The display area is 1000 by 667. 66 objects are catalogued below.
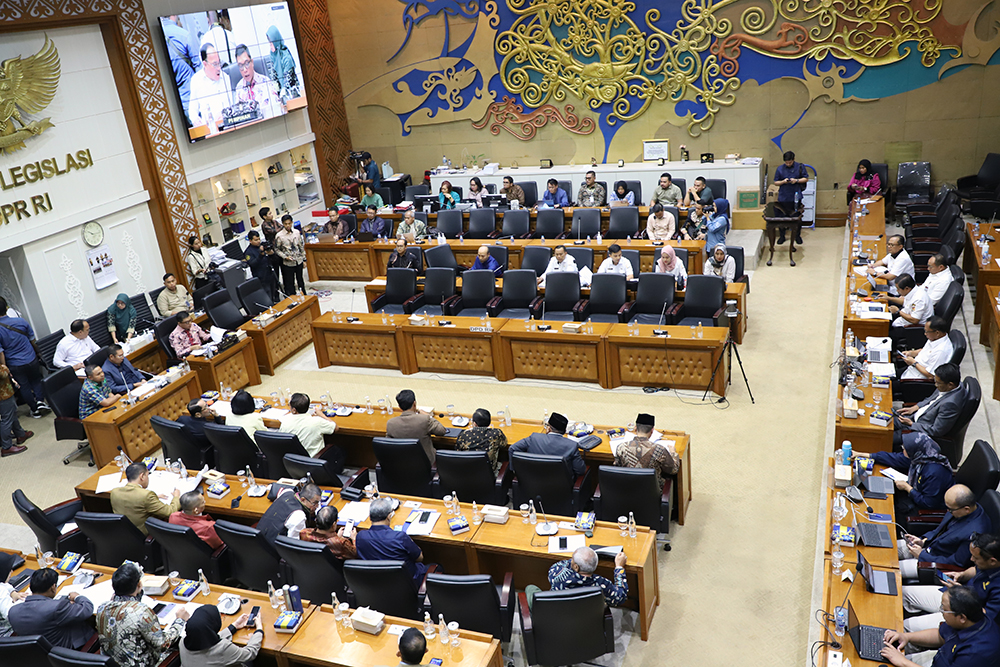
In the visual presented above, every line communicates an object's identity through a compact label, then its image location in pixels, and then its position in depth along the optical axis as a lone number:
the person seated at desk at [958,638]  4.15
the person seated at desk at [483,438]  6.72
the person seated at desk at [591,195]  13.72
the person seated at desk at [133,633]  4.97
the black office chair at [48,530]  6.54
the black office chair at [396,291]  11.16
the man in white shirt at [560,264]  10.87
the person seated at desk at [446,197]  14.53
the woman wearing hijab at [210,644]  4.78
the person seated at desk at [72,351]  9.69
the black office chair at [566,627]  4.79
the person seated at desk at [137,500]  6.55
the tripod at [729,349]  8.59
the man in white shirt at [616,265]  10.48
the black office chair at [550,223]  13.02
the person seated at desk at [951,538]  5.07
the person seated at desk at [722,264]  10.09
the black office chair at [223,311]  10.82
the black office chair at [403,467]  6.68
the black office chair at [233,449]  7.41
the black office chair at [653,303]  9.77
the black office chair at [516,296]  10.52
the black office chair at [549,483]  6.22
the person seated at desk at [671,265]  10.14
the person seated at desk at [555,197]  14.09
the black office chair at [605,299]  10.04
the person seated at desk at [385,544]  5.59
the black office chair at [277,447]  7.15
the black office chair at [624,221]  12.65
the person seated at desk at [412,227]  13.50
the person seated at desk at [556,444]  6.50
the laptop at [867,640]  4.40
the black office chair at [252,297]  11.30
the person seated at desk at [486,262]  11.20
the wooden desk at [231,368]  9.68
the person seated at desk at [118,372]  9.12
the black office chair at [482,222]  13.61
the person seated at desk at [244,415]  7.61
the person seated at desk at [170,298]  11.30
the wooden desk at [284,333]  10.57
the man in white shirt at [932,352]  7.20
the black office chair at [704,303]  9.51
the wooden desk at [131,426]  8.52
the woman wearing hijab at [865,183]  13.16
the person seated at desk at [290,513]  6.05
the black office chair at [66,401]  8.81
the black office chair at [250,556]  5.79
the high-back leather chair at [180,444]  7.70
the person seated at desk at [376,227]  13.89
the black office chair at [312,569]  5.51
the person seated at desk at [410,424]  7.11
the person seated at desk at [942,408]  6.23
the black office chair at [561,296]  10.26
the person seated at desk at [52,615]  5.24
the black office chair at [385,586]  5.27
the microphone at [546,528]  5.80
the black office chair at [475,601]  4.98
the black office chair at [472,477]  6.45
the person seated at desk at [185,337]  10.00
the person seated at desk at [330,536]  5.67
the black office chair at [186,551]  5.95
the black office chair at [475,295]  10.73
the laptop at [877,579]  4.85
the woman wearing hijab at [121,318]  10.80
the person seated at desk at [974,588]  4.43
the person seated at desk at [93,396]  8.77
